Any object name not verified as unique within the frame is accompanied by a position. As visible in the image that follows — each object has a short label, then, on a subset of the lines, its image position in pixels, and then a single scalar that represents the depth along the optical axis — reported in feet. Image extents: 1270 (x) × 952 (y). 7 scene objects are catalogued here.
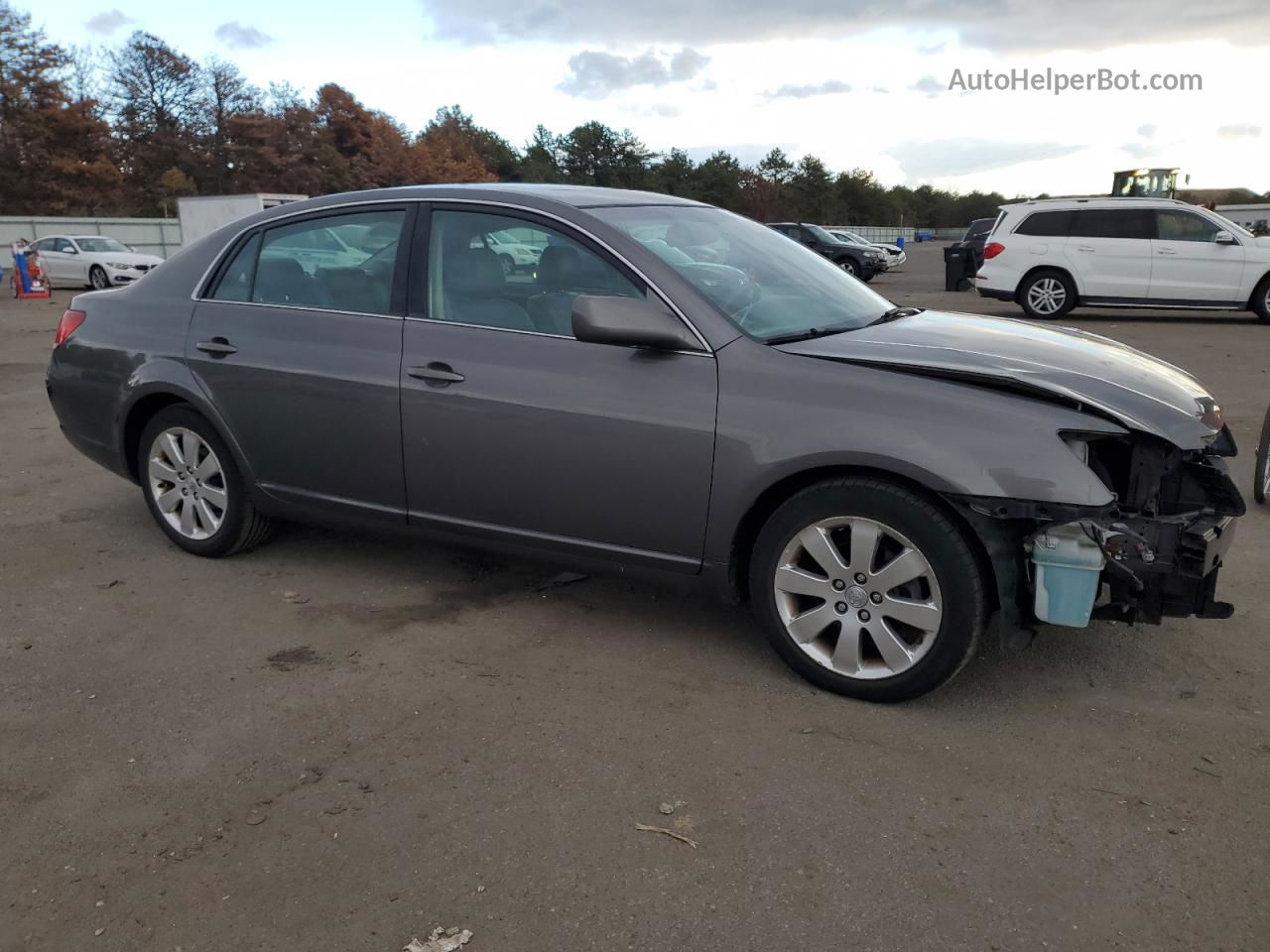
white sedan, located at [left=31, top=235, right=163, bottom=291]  81.46
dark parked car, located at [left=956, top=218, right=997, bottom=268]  70.85
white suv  48.91
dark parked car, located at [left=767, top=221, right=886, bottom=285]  86.69
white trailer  93.40
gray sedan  10.41
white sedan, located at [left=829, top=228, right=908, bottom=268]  94.30
